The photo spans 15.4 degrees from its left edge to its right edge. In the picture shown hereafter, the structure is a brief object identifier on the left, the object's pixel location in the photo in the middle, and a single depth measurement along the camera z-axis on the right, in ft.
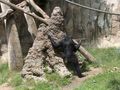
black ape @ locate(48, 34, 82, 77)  37.86
